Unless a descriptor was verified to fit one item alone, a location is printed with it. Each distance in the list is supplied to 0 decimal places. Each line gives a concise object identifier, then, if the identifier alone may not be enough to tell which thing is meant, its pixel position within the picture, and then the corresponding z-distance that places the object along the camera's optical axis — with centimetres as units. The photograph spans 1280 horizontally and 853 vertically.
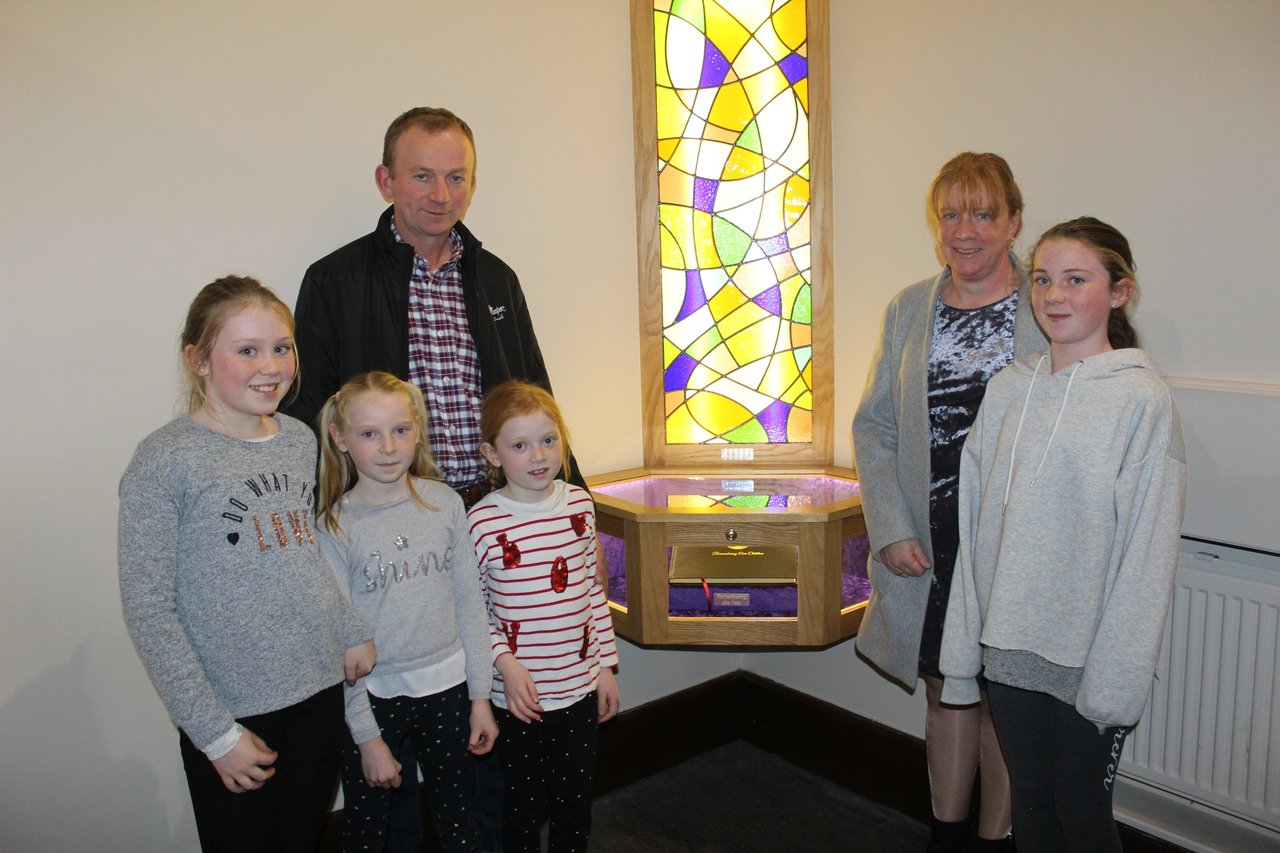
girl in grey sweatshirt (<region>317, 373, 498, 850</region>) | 192
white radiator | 211
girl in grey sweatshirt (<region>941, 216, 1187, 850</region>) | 166
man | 213
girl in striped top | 209
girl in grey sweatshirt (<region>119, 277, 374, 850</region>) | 159
